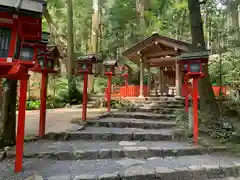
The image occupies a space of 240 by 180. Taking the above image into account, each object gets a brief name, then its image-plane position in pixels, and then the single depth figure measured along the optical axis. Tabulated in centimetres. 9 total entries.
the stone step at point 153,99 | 947
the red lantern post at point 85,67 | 643
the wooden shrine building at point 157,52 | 988
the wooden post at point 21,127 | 315
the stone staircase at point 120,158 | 317
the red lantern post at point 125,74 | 1173
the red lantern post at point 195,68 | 475
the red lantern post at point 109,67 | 804
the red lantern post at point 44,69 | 471
